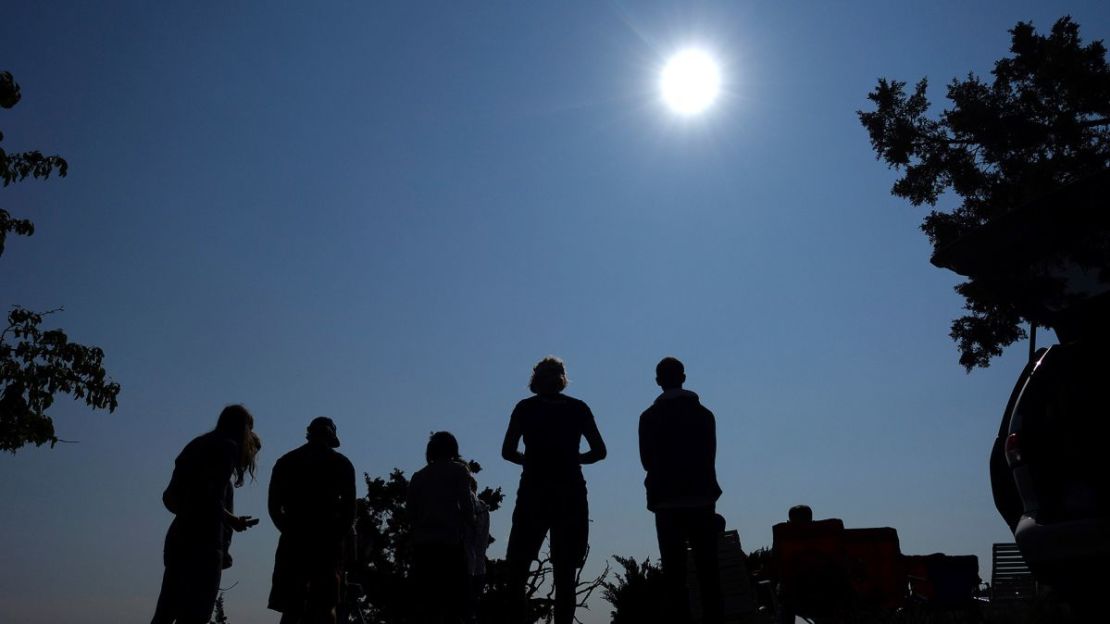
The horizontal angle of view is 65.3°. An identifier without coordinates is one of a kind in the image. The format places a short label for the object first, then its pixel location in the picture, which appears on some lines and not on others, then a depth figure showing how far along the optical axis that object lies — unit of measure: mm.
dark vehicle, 3180
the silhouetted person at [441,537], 6168
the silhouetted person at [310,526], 5484
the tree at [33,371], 13602
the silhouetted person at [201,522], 5070
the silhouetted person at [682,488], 5887
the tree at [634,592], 11180
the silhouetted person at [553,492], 5566
